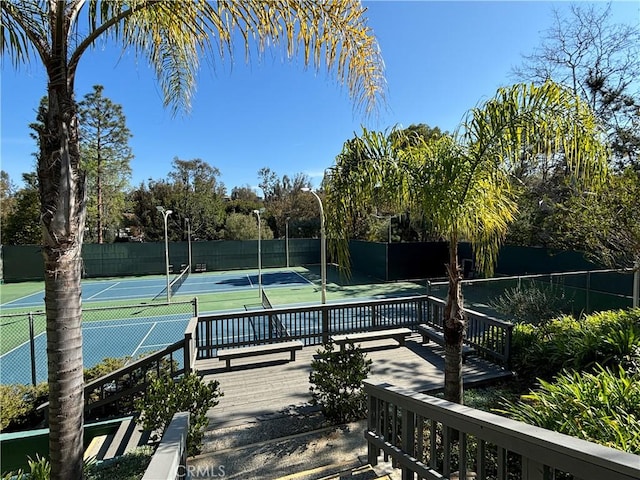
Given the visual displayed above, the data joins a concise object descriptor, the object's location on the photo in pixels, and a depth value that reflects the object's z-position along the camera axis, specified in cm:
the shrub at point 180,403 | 325
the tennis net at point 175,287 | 1644
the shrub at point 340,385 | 392
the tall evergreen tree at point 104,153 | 2497
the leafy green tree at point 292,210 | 3475
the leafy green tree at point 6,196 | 2679
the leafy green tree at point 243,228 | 3188
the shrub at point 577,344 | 449
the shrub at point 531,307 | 877
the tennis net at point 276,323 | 637
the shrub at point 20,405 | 458
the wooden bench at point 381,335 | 607
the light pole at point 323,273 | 971
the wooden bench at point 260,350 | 552
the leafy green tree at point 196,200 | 3303
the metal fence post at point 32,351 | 563
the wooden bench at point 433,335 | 549
